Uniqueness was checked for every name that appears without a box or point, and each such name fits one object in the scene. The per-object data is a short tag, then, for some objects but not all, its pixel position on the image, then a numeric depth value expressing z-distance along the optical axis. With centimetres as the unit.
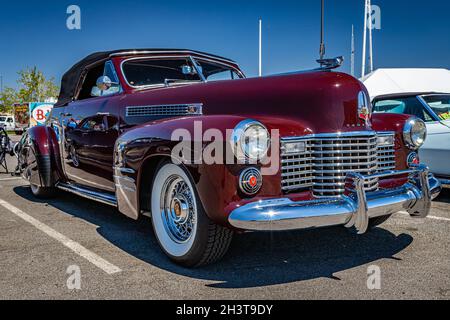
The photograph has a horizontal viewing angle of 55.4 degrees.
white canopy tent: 1380
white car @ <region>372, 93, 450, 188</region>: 538
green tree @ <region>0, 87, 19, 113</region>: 4861
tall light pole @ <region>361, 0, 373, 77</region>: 1874
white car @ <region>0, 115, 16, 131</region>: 3432
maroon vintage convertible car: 260
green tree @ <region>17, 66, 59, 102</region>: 3988
